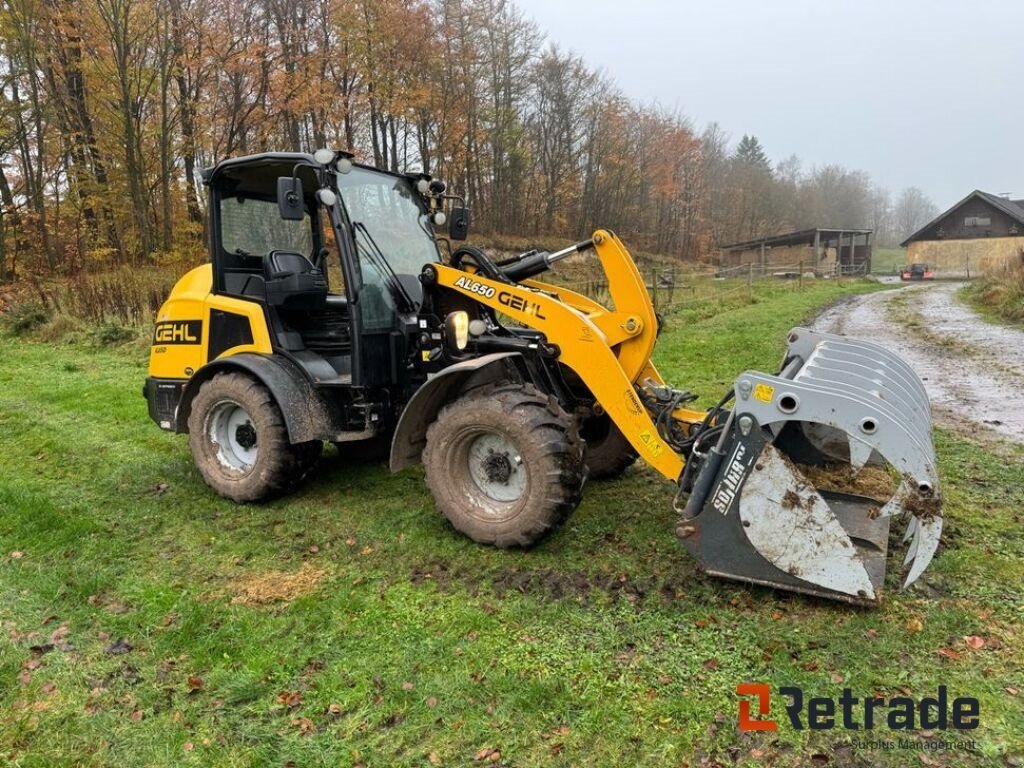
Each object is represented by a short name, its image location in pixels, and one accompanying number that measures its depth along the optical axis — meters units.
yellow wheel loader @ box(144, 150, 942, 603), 3.32
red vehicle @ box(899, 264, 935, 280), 45.44
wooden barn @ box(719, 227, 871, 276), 46.16
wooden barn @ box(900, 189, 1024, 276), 48.31
